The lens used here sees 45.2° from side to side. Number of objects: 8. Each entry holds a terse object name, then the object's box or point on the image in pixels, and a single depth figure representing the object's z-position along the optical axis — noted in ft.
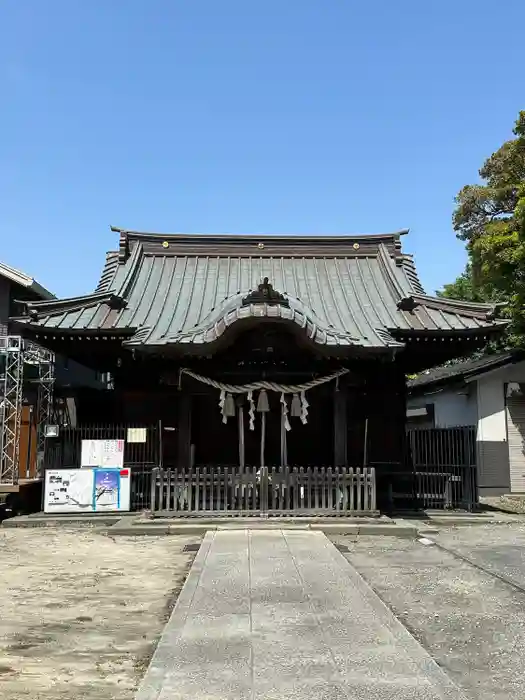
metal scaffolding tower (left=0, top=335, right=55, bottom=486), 55.42
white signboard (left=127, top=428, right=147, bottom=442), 49.42
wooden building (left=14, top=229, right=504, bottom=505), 45.52
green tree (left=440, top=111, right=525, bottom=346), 63.26
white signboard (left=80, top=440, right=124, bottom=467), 47.85
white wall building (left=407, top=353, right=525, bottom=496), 67.62
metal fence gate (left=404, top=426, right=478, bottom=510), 50.96
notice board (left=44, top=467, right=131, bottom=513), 46.88
